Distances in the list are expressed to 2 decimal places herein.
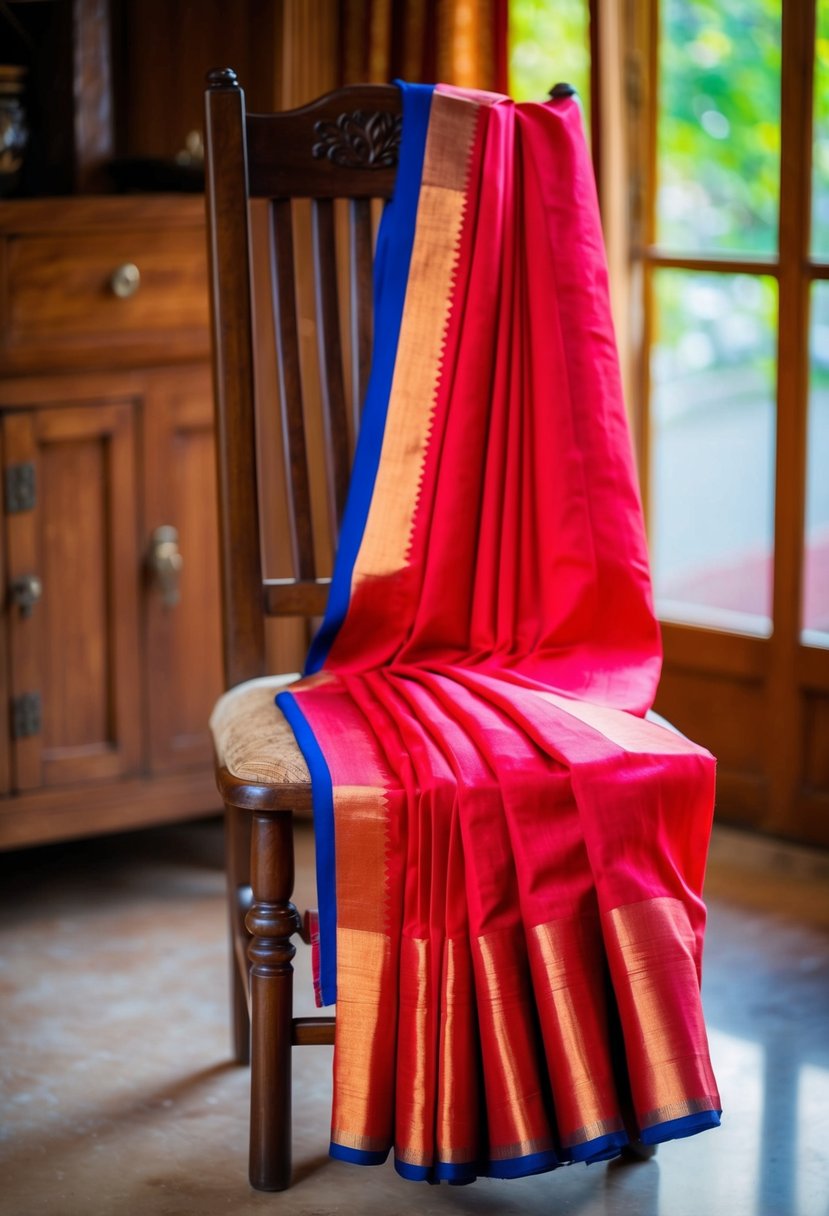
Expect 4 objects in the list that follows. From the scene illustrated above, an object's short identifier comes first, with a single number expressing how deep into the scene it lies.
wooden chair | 3.08
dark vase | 3.61
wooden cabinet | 3.51
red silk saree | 2.80
